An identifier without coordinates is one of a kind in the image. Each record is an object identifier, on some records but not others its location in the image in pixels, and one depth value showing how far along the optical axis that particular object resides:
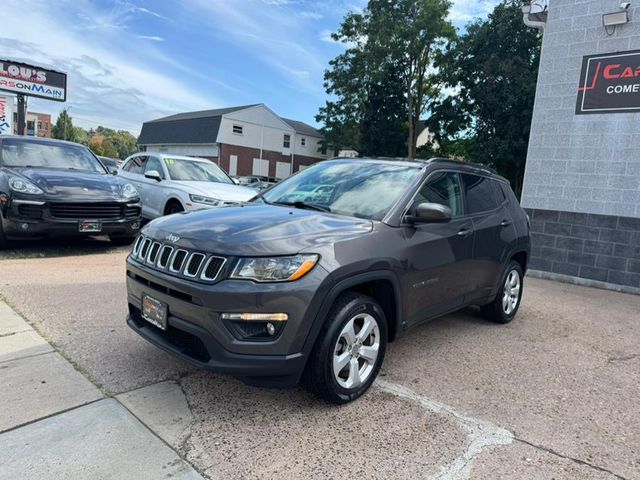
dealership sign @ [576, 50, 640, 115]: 7.71
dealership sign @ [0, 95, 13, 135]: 19.45
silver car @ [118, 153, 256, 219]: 8.25
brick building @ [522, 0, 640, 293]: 7.81
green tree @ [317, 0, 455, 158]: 30.11
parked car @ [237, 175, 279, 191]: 28.35
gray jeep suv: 2.70
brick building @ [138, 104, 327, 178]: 38.56
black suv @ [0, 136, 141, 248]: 6.44
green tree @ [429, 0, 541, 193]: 23.11
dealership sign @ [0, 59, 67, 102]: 19.89
